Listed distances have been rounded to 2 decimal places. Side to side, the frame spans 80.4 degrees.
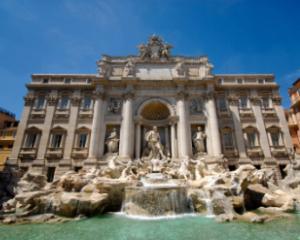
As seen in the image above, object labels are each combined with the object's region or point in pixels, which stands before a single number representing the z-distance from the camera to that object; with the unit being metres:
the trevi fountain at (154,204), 6.93
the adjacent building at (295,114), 24.95
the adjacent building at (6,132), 25.45
